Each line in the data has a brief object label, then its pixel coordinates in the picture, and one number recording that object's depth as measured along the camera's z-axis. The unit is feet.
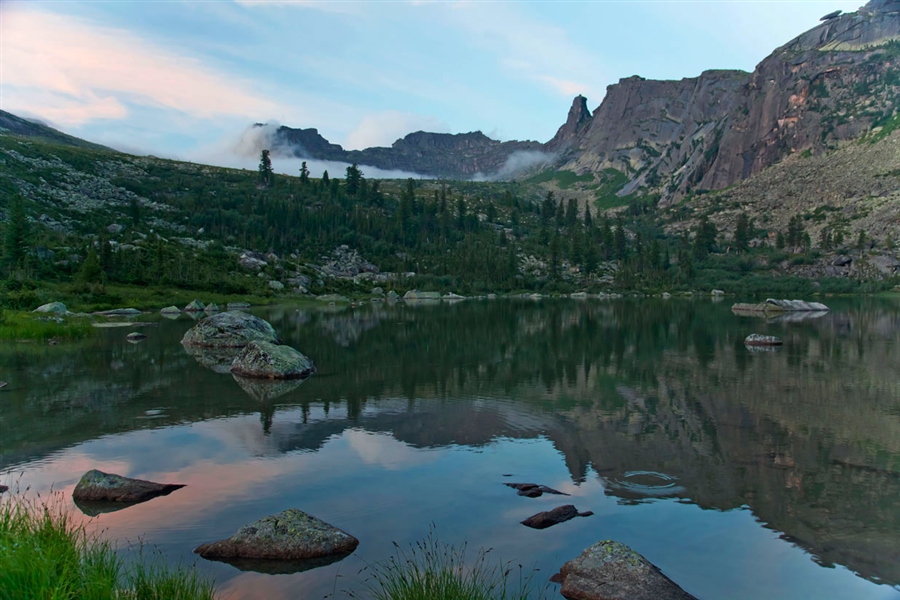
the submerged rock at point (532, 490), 41.34
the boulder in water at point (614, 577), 27.40
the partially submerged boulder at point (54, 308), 160.45
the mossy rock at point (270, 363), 85.97
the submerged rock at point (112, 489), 39.22
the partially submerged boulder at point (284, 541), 31.73
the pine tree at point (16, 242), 203.82
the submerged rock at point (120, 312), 194.98
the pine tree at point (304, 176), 619.26
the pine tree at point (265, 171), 591.08
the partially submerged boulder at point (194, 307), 230.09
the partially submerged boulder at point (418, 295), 377.71
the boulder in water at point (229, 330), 116.26
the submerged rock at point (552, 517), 36.19
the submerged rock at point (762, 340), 123.95
